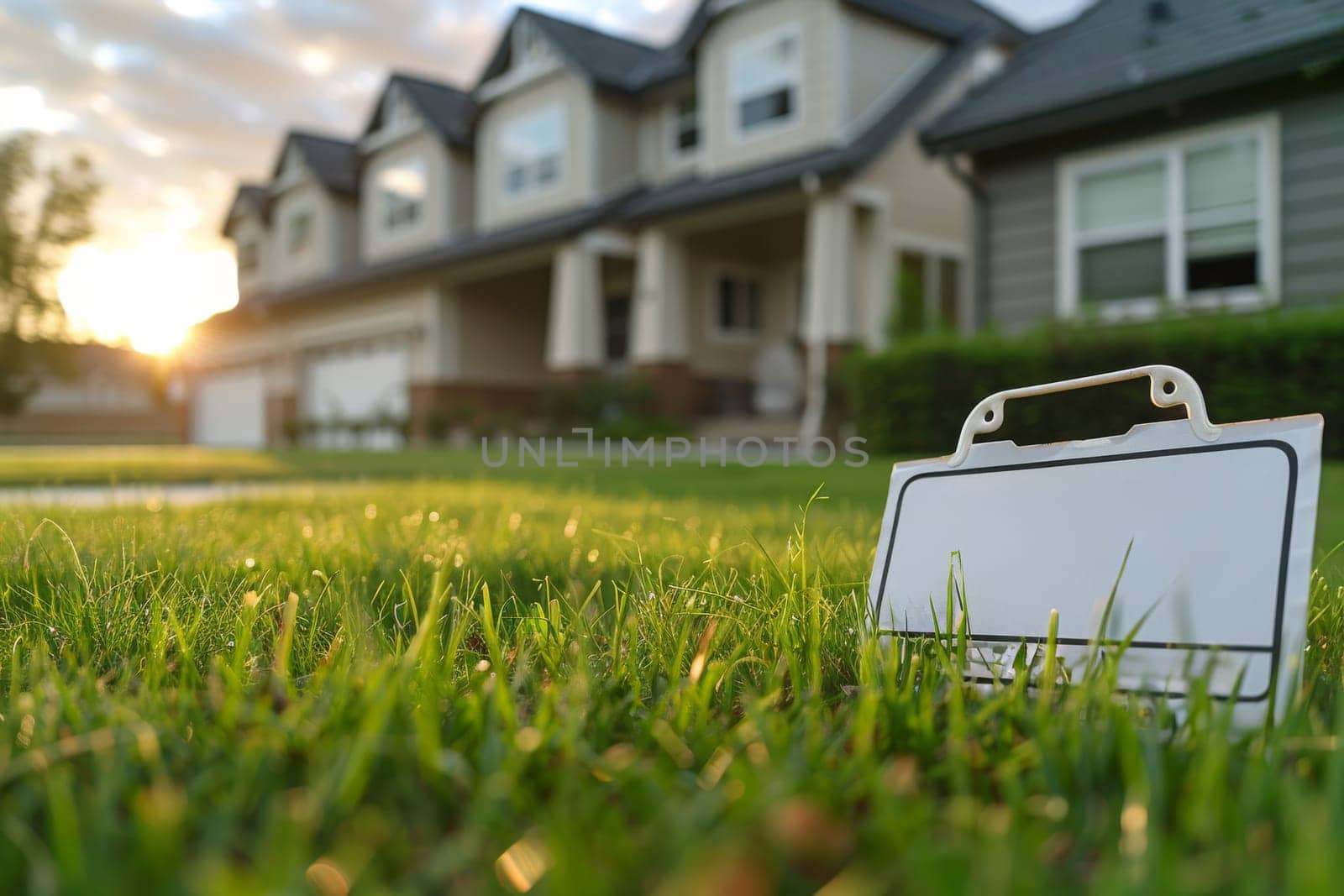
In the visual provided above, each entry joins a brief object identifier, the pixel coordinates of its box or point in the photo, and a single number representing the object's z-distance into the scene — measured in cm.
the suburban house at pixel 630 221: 1299
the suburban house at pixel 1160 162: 846
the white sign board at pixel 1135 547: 128
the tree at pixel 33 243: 3691
